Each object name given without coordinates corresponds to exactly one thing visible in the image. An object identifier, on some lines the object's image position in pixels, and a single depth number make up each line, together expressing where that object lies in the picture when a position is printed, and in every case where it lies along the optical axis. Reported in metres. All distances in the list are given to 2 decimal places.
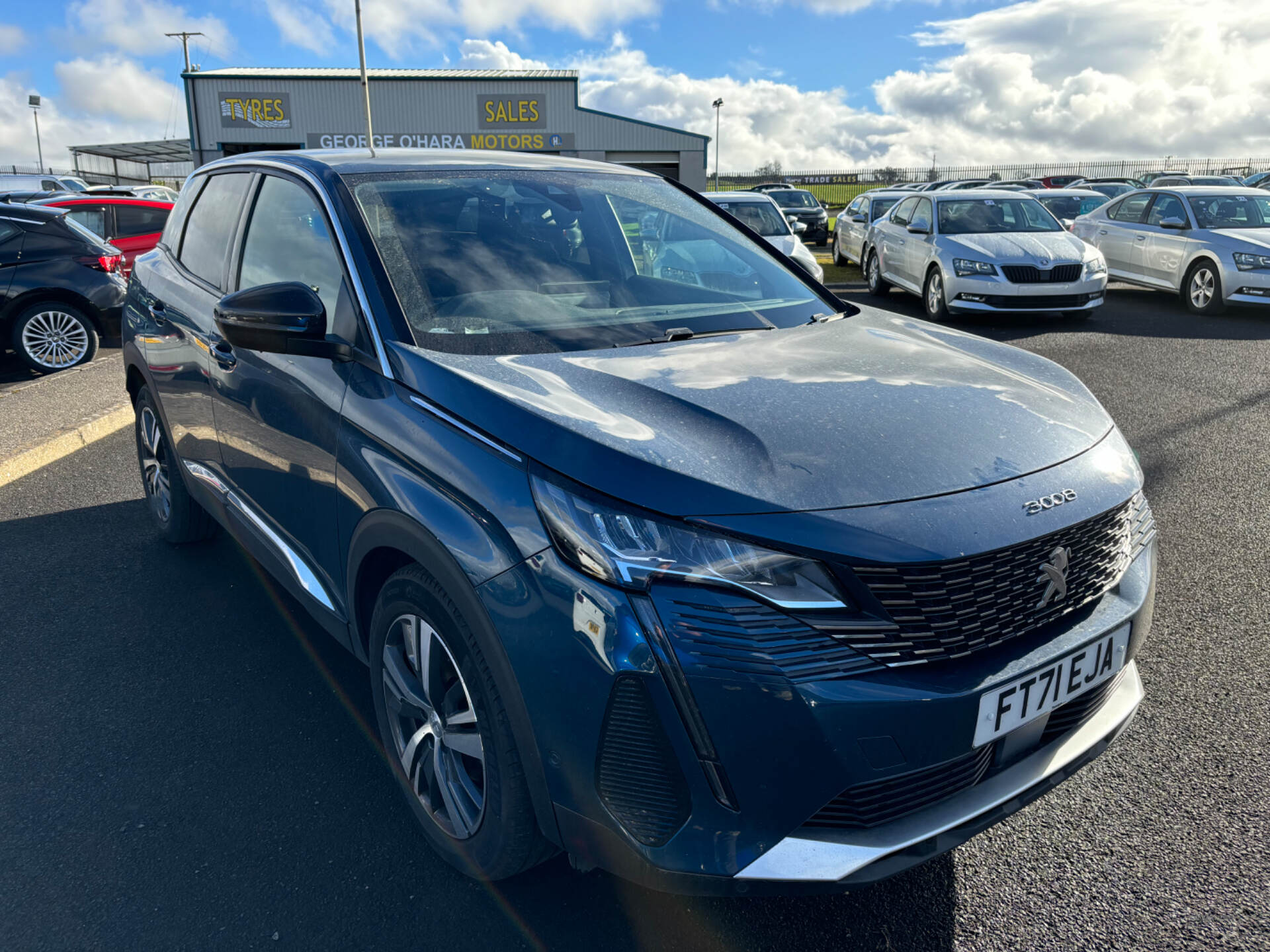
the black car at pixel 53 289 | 9.30
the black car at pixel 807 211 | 25.19
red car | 12.85
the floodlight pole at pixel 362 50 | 34.56
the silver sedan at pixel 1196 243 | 11.31
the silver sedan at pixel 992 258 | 10.80
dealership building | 40.78
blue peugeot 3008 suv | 1.72
